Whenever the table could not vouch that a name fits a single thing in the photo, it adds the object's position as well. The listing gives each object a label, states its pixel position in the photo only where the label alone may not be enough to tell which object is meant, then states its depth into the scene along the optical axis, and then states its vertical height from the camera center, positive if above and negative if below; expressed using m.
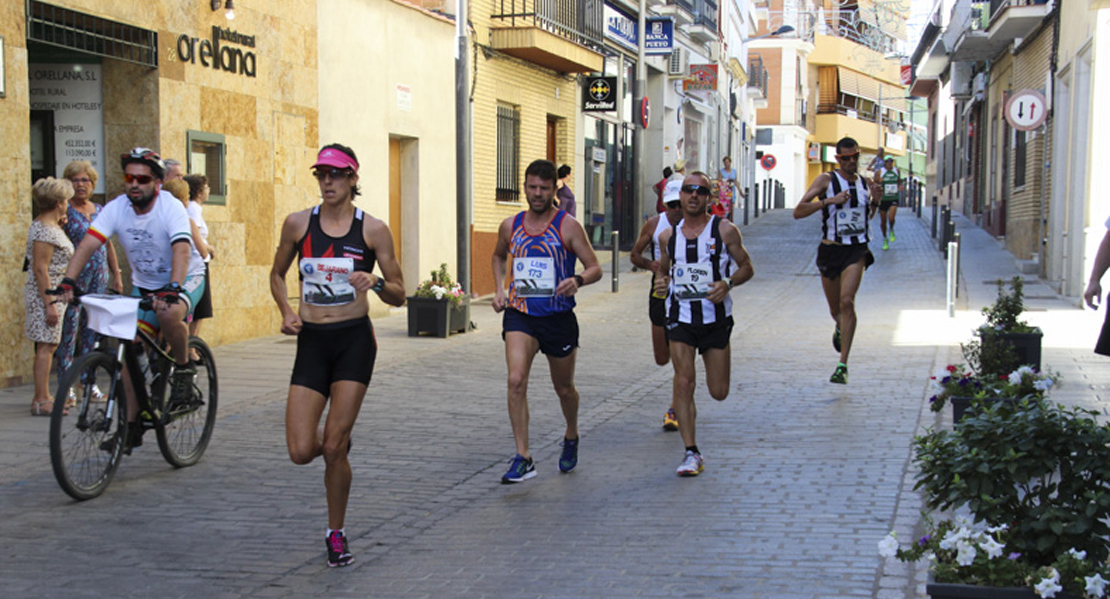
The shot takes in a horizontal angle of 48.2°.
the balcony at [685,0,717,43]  36.47 +5.30
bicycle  6.24 -1.07
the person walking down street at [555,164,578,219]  20.68 +0.09
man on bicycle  6.86 -0.24
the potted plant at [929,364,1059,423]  6.34 -1.13
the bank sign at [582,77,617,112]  24.86 +2.13
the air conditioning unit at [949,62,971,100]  34.53 +3.38
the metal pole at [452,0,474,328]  14.93 +0.76
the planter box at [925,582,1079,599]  3.71 -1.17
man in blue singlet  6.80 -0.51
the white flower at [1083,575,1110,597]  3.59 -1.11
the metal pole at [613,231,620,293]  20.70 -1.03
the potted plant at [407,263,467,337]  14.23 -1.24
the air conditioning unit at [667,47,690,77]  32.72 +3.65
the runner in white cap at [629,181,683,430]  8.20 -0.40
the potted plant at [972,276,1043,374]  8.59 -1.02
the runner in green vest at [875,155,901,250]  26.30 +0.08
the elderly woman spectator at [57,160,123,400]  9.05 -0.47
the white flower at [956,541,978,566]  3.80 -1.08
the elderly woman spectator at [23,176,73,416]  8.66 -0.46
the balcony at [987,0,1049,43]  21.69 +3.26
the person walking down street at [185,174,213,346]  10.29 +0.04
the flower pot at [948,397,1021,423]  7.63 -1.27
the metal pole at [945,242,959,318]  15.81 -1.09
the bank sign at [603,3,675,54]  27.39 +3.86
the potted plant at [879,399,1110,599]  3.76 -0.99
